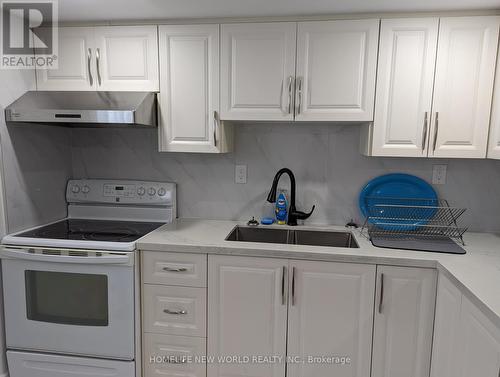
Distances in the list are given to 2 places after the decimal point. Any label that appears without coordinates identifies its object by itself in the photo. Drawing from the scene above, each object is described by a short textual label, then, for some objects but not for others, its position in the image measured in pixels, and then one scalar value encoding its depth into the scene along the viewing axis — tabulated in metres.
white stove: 1.76
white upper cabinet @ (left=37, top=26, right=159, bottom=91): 1.93
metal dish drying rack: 2.02
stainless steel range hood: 1.77
